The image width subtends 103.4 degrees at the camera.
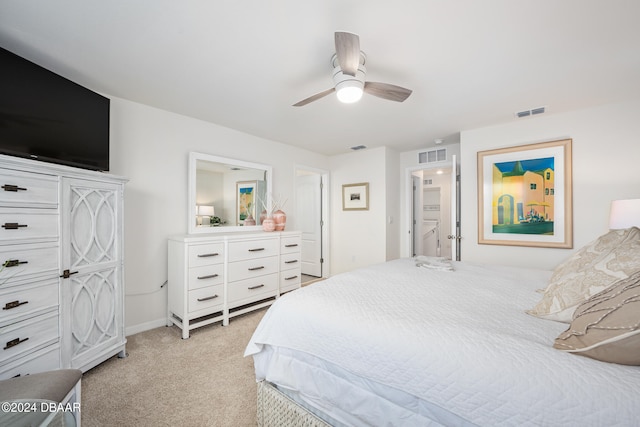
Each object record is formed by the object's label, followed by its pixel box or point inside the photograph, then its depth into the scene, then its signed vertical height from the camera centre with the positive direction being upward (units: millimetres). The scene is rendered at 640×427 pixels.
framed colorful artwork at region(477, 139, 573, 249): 2885 +214
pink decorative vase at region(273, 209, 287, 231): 3689 -70
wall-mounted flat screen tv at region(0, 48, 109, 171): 1685 +740
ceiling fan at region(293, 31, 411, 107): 1463 +955
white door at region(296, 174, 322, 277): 5109 -121
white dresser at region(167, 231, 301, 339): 2574 -692
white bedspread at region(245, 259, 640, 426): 768 -550
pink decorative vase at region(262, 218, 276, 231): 3594 -139
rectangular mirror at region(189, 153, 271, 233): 3113 +297
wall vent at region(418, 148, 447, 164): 4258 +995
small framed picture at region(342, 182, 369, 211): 4539 +320
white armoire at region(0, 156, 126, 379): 1490 -355
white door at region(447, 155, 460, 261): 3255 -60
